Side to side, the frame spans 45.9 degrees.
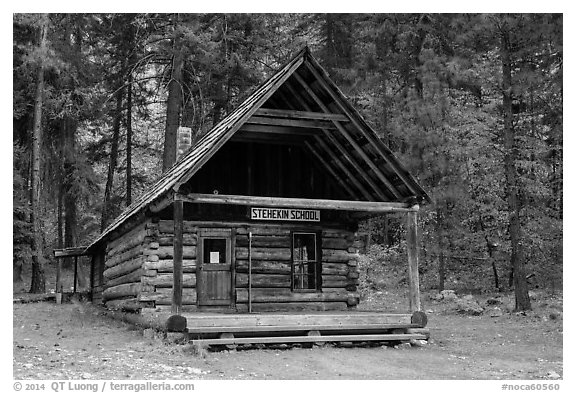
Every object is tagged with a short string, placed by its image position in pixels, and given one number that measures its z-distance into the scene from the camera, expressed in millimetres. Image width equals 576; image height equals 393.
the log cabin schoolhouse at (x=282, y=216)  15648
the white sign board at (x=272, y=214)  17219
